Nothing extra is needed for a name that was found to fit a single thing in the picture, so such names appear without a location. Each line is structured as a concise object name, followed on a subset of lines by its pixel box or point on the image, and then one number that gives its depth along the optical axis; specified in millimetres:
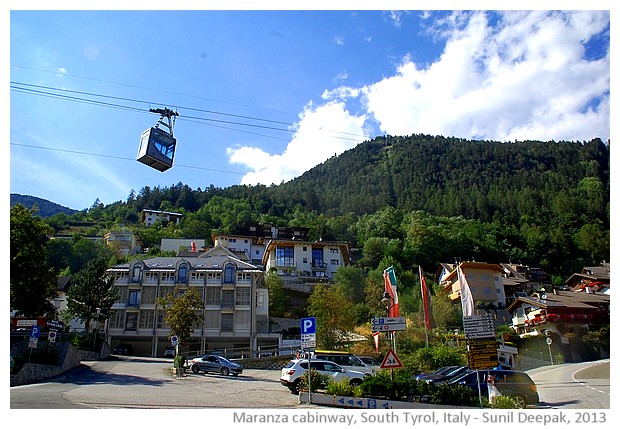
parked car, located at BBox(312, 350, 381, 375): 20969
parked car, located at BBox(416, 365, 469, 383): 19359
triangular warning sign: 14695
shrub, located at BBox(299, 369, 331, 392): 16562
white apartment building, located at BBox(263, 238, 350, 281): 83562
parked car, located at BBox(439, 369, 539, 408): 15992
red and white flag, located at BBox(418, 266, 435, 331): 31191
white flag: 29594
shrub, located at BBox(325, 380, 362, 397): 15055
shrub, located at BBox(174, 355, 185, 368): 26003
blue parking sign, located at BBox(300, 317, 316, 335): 14844
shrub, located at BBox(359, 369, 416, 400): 14891
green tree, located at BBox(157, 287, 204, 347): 31312
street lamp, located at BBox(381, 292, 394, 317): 18145
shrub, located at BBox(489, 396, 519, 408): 13375
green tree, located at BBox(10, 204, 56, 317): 25344
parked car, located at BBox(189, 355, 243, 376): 27953
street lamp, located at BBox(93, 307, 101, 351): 38172
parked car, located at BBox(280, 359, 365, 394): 18453
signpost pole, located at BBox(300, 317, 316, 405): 14656
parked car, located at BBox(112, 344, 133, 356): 45344
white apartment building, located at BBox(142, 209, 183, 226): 142750
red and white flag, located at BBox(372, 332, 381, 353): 28375
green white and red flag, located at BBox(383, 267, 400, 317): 27016
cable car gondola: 15781
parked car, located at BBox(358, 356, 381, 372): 27950
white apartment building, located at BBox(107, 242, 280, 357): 47750
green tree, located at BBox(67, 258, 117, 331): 45812
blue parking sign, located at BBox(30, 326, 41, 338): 21422
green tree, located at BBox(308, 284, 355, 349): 36781
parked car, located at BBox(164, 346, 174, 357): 43719
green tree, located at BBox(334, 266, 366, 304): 58969
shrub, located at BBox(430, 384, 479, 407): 14500
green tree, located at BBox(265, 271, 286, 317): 55688
